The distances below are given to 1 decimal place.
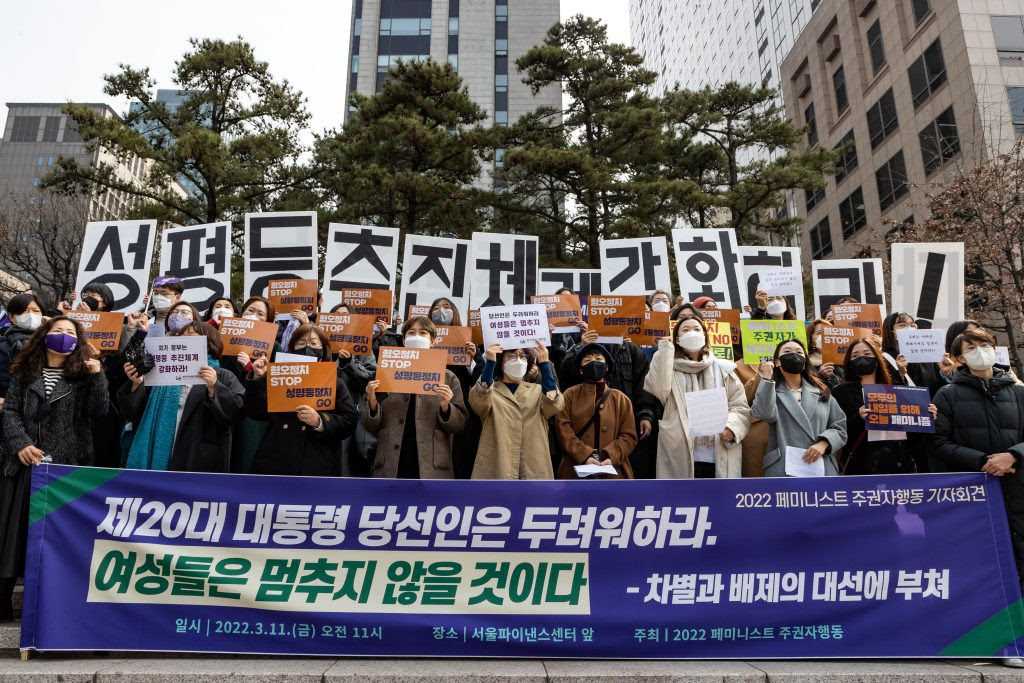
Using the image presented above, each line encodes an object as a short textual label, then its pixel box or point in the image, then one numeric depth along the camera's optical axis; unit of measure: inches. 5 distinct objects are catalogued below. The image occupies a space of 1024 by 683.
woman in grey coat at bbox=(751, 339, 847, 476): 181.8
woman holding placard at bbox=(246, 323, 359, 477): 180.9
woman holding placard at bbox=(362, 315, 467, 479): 192.9
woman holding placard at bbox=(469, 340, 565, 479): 191.6
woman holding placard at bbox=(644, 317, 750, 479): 190.1
